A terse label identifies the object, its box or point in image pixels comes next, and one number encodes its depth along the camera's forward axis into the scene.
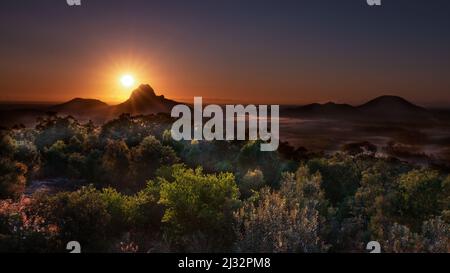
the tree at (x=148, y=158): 18.69
